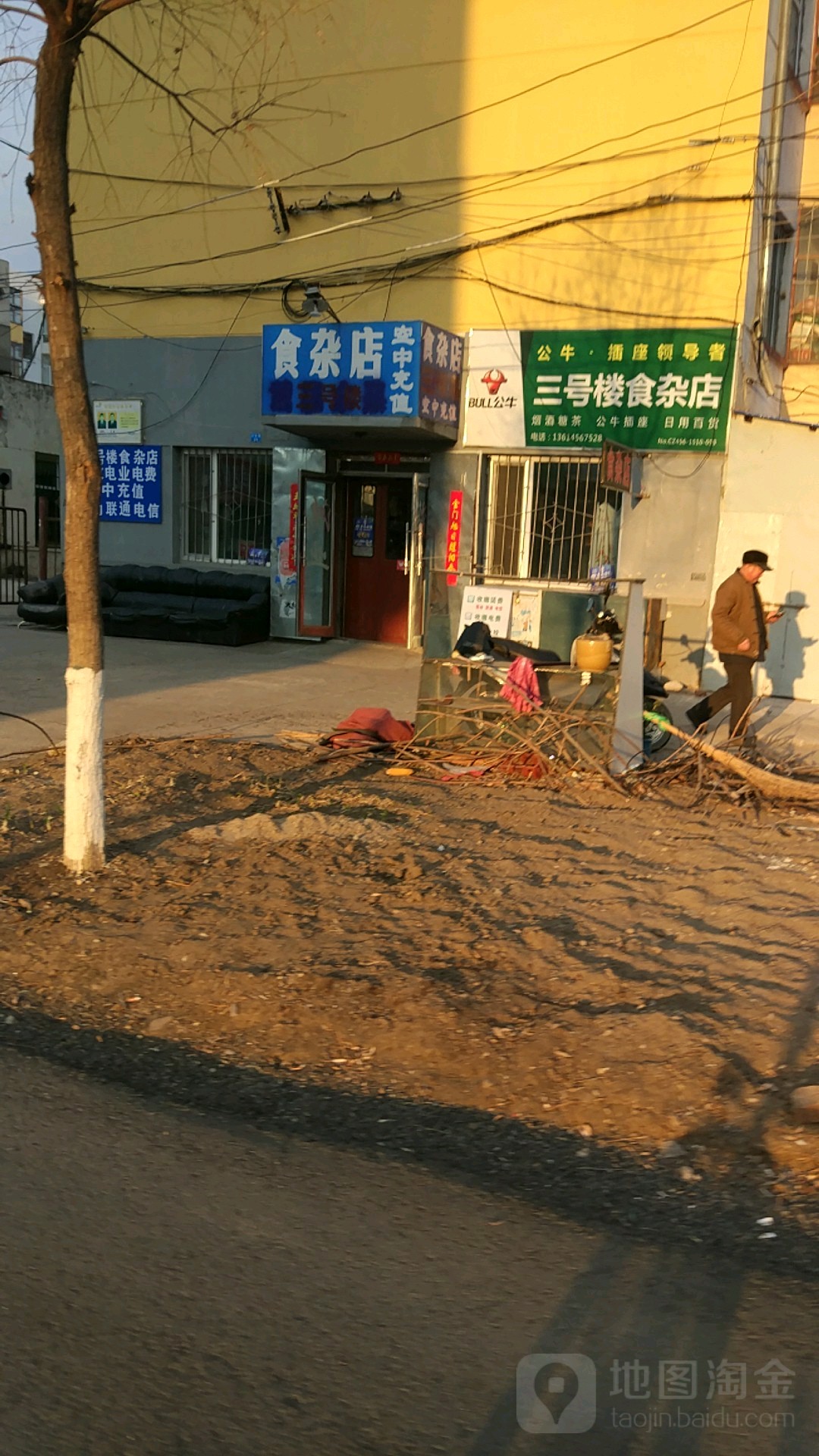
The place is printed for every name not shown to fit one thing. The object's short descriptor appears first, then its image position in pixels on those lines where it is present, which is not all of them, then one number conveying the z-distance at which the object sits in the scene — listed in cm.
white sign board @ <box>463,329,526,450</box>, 1591
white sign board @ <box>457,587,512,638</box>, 1008
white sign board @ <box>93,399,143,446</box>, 1877
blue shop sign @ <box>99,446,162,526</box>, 1877
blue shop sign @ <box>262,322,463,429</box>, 1509
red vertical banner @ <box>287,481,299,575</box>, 1745
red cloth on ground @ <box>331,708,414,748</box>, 975
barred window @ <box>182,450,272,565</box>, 1834
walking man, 1024
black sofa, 1708
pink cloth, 927
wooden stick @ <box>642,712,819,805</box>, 850
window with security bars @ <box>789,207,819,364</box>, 1723
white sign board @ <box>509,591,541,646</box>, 995
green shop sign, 1457
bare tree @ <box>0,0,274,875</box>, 621
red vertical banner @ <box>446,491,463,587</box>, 1644
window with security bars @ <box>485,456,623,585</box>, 1579
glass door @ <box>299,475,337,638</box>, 1750
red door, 1777
